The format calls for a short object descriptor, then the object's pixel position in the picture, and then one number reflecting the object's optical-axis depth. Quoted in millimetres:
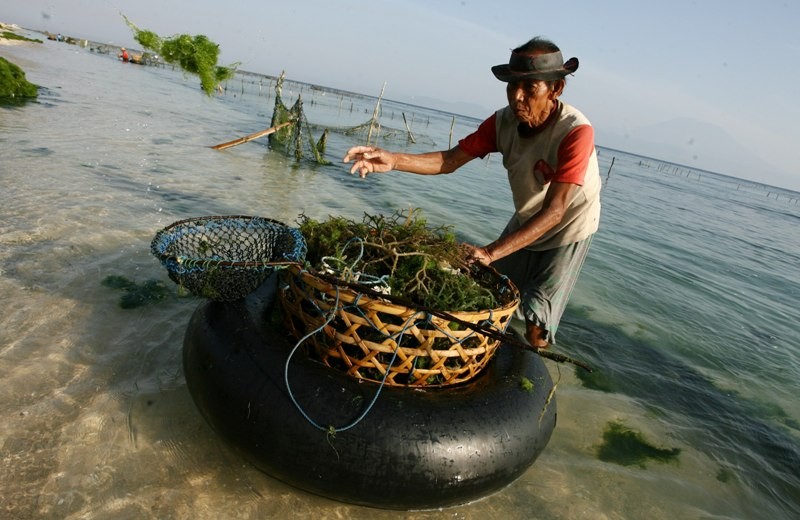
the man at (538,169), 3238
